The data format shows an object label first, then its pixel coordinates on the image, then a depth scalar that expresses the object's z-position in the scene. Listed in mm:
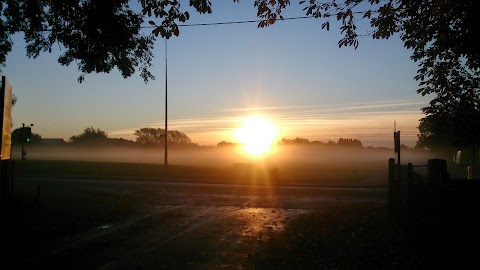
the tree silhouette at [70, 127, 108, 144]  159500
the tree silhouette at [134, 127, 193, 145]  170688
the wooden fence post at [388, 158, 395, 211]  12844
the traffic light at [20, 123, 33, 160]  32562
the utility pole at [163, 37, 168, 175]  34531
